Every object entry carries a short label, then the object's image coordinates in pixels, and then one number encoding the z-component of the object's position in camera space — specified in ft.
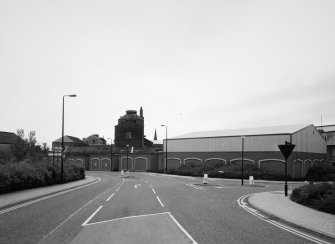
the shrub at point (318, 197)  47.73
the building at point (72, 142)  381.58
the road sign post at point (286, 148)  68.03
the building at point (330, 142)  233.33
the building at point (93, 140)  452.76
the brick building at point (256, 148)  177.27
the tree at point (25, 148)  150.51
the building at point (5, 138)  302.53
